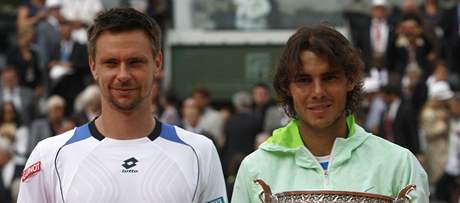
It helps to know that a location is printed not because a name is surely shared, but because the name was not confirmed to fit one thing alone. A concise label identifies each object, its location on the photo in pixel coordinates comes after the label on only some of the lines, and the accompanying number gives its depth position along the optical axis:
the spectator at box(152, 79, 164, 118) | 16.83
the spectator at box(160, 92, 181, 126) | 16.68
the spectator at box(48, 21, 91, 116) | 18.41
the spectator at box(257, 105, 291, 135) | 16.17
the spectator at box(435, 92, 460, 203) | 15.94
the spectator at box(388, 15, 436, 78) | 18.53
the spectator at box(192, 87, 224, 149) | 16.93
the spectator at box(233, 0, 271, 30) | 20.41
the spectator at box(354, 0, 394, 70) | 18.33
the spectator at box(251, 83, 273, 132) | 16.91
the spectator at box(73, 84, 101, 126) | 14.89
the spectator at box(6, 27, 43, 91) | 19.36
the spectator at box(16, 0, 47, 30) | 19.69
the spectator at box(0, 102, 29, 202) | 15.79
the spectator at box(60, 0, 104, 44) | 18.89
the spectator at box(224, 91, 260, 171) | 15.92
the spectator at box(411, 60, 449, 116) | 17.30
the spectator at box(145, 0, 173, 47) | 19.53
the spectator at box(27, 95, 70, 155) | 16.17
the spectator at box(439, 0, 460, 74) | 19.00
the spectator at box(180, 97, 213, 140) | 16.72
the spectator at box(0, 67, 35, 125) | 18.14
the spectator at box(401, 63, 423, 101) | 17.58
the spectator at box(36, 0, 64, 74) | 18.86
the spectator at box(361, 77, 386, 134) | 16.46
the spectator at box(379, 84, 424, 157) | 15.80
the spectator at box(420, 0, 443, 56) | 18.95
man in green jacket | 5.64
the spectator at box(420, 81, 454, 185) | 16.30
